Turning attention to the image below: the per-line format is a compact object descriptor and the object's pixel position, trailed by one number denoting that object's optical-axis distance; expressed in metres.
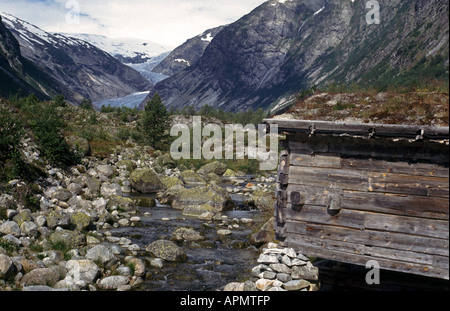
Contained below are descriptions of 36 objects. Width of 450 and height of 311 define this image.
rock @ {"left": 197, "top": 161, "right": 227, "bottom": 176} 36.13
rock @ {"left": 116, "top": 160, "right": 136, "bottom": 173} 28.47
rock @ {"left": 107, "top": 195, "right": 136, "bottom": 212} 18.89
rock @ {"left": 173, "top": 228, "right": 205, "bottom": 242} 15.30
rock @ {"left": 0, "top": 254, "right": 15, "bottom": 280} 9.01
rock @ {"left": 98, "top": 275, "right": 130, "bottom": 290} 9.97
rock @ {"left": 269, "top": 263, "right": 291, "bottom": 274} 9.25
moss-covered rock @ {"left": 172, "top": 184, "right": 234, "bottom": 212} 20.80
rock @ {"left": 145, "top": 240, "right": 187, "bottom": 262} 12.88
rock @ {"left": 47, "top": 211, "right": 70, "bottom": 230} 13.38
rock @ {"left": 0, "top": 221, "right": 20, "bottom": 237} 11.80
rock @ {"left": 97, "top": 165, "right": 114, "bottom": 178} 25.14
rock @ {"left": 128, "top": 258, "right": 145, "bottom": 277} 11.14
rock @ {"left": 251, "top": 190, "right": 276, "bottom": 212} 21.59
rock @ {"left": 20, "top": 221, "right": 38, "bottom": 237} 12.21
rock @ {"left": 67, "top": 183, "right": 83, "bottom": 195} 19.33
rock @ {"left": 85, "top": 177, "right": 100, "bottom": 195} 20.28
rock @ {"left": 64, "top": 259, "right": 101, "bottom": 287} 9.86
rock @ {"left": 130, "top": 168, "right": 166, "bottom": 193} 24.47
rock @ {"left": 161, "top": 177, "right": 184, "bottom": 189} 25.89
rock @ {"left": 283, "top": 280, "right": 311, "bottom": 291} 8.89
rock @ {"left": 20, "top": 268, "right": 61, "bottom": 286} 9.14
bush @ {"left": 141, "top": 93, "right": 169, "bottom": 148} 42.94
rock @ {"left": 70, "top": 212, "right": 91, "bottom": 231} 14.47
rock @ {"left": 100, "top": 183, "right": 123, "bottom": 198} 21.41
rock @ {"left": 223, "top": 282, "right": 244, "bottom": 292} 9.79
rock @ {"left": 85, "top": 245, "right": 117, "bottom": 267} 11.22
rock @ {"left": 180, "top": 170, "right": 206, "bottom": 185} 29.81
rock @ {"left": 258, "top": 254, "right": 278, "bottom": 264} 9.34
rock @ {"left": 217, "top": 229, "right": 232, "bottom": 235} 16.41
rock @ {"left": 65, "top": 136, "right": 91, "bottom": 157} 24.63
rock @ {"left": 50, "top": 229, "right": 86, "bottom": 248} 12.30
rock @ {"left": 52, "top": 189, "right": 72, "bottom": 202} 17.42
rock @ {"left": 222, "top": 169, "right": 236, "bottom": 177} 36.53
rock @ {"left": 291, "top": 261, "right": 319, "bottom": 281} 9.19
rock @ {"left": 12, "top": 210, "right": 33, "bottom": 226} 12.88
